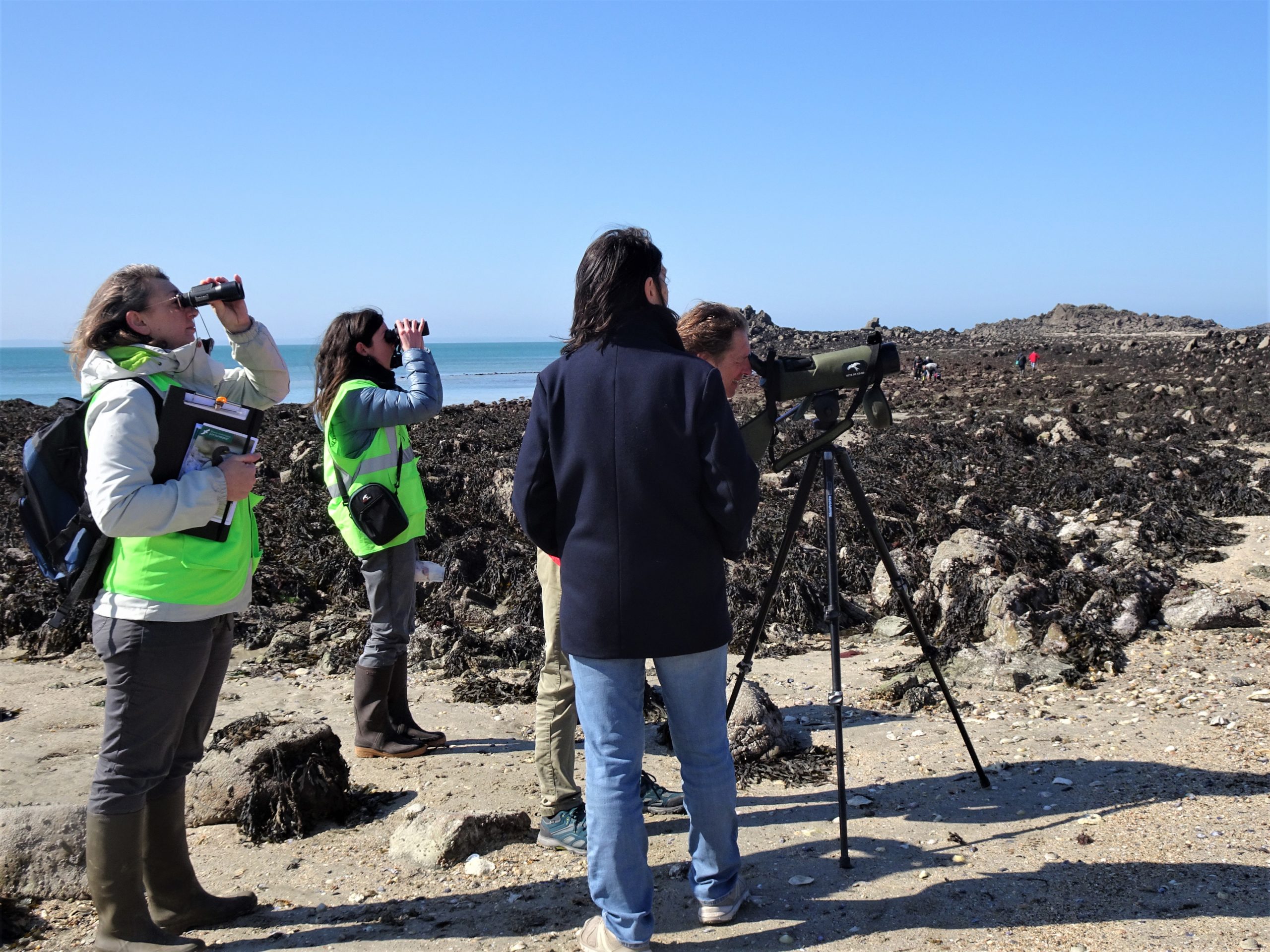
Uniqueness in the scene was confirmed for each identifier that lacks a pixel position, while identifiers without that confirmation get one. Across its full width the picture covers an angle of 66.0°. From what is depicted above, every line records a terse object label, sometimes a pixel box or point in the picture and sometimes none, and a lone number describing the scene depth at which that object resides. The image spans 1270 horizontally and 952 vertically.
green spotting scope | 3.12
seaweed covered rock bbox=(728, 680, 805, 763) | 3.99
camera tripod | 3.17
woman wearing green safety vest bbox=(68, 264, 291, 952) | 2.49
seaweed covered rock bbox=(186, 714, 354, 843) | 3.48
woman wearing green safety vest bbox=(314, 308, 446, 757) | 3.90
